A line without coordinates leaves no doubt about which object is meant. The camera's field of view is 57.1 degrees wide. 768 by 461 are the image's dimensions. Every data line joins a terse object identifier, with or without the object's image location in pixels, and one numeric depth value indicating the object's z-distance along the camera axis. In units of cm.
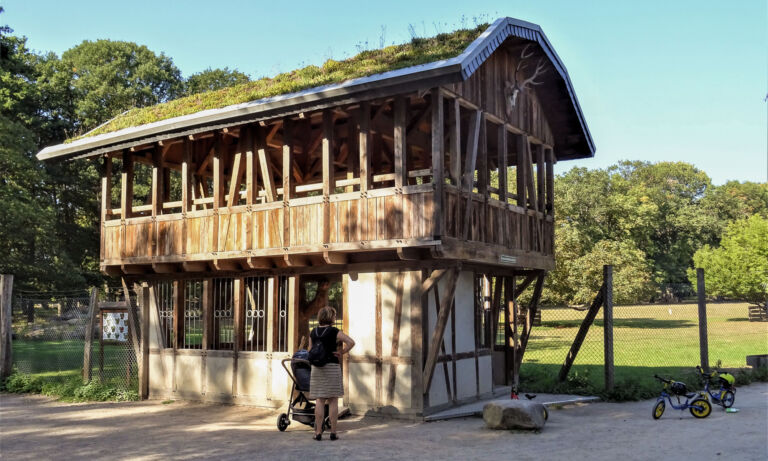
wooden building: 1205
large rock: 1088
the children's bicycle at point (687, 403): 1170
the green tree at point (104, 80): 4091
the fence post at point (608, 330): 1438
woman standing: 1028
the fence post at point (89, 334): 1642
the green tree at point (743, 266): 4681
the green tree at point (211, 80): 4547
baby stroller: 1107
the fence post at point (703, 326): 1567
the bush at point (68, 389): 1579
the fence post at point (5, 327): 1769
